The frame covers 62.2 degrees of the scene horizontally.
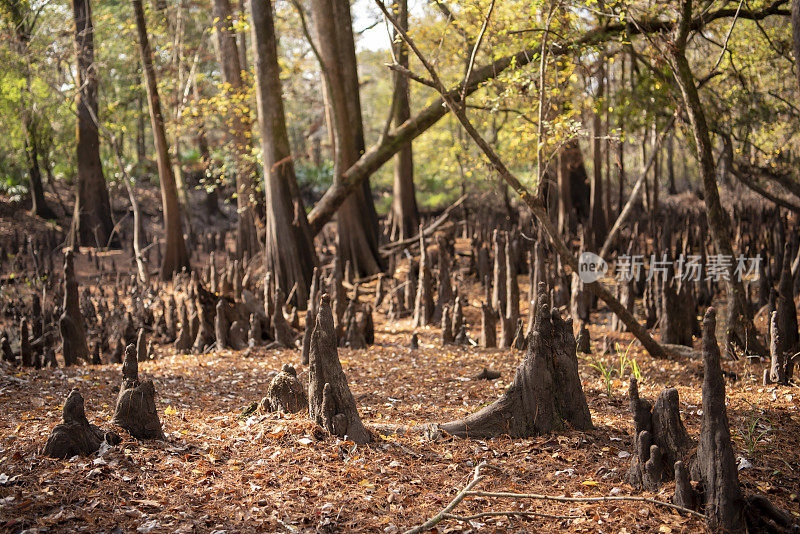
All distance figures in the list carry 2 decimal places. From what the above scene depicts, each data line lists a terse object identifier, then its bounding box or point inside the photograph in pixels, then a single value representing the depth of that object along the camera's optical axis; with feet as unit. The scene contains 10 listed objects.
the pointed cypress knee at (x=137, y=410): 11.91
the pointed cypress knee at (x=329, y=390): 12.19
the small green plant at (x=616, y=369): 15.62
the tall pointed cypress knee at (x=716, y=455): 8.77
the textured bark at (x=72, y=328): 20.76
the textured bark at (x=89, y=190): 52.70
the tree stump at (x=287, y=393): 13.42
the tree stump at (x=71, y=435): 10.72
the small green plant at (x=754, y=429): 11.51
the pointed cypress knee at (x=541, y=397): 12.57
